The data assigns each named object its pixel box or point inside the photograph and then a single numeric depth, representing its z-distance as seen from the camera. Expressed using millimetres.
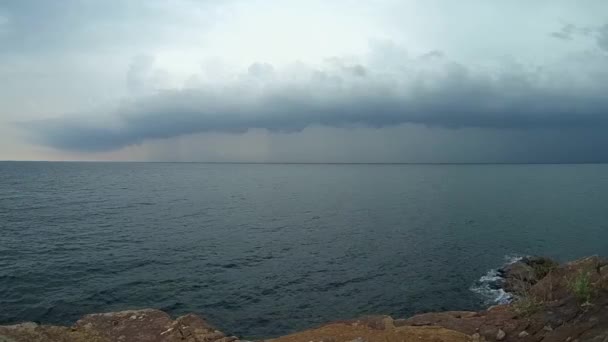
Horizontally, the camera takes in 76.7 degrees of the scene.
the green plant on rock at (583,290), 9384
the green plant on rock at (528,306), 10531
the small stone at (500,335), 9801
